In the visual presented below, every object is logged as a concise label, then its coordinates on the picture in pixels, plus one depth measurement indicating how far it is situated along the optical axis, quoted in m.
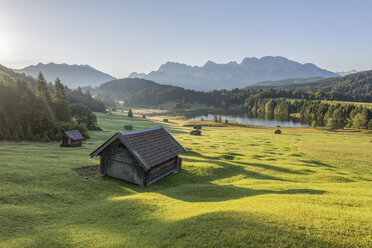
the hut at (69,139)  42.91
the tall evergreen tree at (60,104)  65.25
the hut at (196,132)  85.55
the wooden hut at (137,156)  21.83
